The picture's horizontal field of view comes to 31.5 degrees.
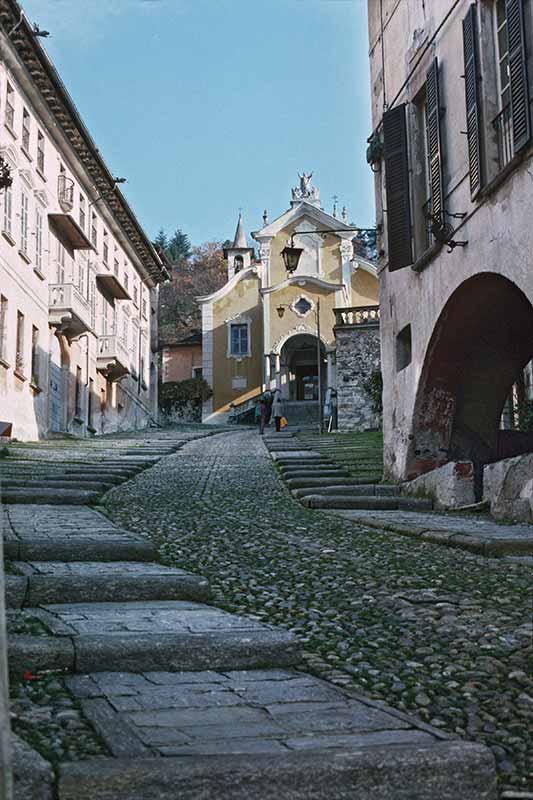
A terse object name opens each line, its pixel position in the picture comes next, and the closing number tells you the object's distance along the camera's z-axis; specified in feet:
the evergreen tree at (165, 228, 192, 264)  277.85
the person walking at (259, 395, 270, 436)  99.37
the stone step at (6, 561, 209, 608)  16.08
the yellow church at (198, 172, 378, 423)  145.89
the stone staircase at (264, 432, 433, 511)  35.45
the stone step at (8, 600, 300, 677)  12.40
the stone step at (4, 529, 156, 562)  20.16
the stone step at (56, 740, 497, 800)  8.43
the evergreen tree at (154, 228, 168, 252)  294.74
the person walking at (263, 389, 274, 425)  104.78
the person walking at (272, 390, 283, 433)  104.17
